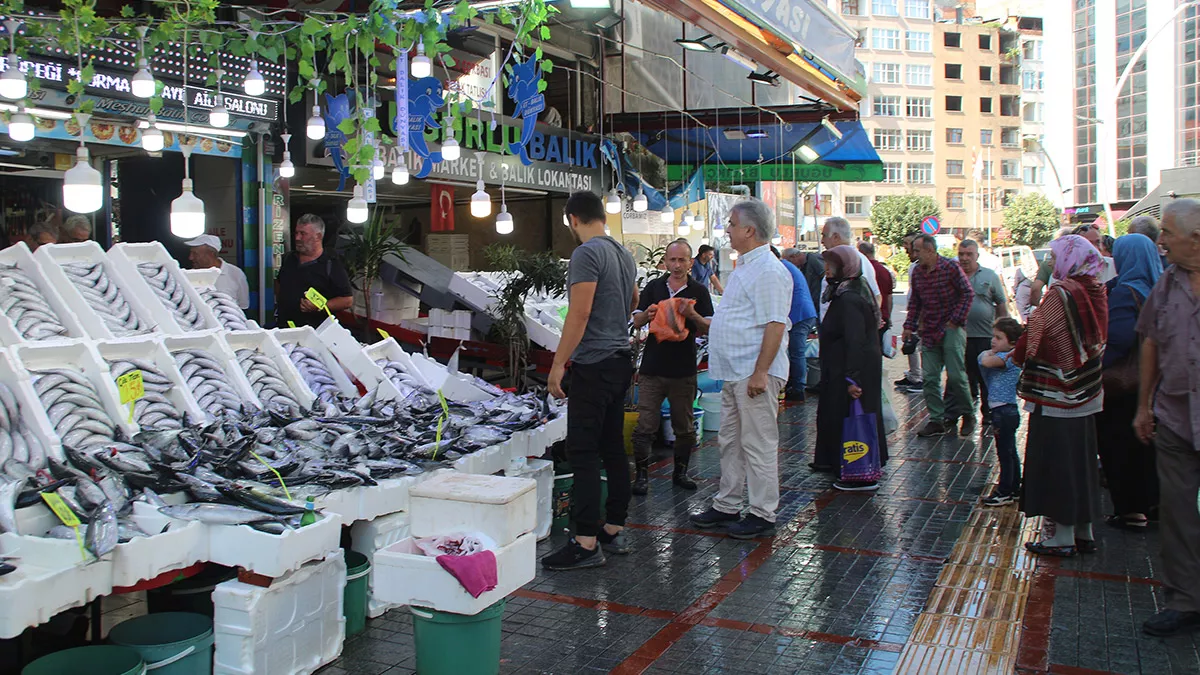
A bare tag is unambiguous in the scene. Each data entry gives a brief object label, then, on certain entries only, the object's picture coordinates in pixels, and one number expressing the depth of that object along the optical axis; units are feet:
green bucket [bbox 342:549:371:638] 14.93
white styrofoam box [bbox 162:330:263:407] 18.44
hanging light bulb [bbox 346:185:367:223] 25.90
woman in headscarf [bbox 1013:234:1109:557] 17.93
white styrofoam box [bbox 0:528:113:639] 10.35
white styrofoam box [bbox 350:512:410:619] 15.65
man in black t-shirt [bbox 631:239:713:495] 23.30
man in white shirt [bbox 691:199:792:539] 19.62
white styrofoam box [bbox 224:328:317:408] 19.74
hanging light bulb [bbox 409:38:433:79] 22.57
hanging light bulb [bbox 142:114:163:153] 22.38
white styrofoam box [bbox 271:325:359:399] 21.09
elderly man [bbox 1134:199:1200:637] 14.78
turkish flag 43.14
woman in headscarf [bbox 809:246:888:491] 23.66
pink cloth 12.13
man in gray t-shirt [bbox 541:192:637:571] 17.90
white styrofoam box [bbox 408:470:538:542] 12.87
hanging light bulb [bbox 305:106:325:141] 27.12
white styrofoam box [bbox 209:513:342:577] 12.32
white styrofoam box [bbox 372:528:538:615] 12.30
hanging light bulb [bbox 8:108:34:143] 19.25
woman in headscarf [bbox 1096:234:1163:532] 20.48
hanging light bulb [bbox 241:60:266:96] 22.62
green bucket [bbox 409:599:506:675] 12.49
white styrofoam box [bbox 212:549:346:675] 12.27
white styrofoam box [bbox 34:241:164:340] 17.39
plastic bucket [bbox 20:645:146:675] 11.22
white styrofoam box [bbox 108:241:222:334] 18.83
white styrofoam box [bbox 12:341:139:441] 15.56
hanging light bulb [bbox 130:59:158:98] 18.88
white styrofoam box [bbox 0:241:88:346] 17.02
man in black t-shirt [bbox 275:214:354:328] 25.35
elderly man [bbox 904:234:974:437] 31.50
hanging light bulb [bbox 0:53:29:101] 17.51
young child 21.24
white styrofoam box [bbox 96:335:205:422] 17.03
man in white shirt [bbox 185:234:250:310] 26.53
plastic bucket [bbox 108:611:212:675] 11.68
